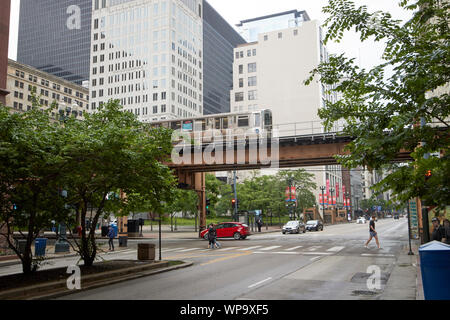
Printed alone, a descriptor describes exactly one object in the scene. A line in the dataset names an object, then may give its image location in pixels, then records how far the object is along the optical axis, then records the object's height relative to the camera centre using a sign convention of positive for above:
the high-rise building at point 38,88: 94.50 +33.13
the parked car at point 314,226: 51.72 -3.10
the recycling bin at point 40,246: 19.28 -1.99
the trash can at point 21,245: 19.20 -1.91
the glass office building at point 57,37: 137.38 +63.59
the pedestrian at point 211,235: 24.19 -1.94
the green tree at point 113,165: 11.34 +1.30
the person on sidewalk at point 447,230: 12.91 -0.99
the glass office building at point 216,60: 141.75 +57.91
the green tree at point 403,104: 6.56 +2.00
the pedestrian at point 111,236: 25.49 -2.02
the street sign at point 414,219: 26.14 -1.26
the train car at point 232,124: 31.67 +6.80
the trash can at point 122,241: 28.55 -2.66
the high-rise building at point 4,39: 23.05 +10.43
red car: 33.81 -2.32
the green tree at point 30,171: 10.12 +0.99
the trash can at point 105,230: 36.84 -2.34
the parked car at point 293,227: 44.44 -2.80
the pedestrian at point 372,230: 22.05 -1.61
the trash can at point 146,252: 16.45 -2.01
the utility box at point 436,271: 7.38 -1.36
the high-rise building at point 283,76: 94.56 +33.18
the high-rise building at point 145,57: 109.50 +44.43
